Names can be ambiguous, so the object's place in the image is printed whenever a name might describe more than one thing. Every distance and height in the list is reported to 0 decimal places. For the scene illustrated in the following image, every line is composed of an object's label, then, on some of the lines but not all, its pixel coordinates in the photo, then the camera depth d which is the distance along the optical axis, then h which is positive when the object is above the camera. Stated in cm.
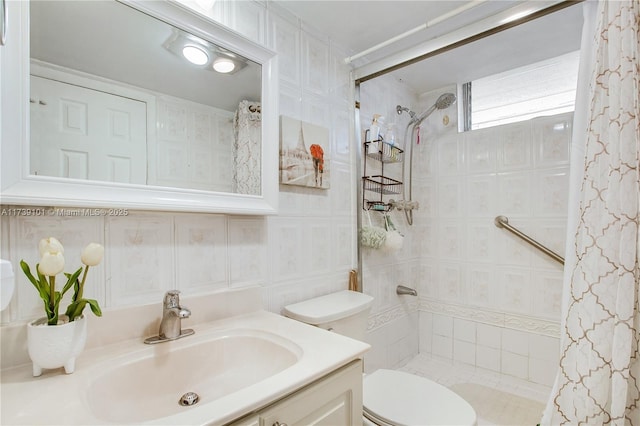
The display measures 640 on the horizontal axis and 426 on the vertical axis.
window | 187 +77
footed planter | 67 -29
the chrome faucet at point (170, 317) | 90 -31
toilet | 115 -75
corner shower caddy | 177 +20
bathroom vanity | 61 -38
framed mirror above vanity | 74 +30
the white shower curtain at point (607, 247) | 89 -11
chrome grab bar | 178 -16
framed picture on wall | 134 +26
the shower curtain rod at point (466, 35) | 108 +71
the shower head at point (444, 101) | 205 +73
